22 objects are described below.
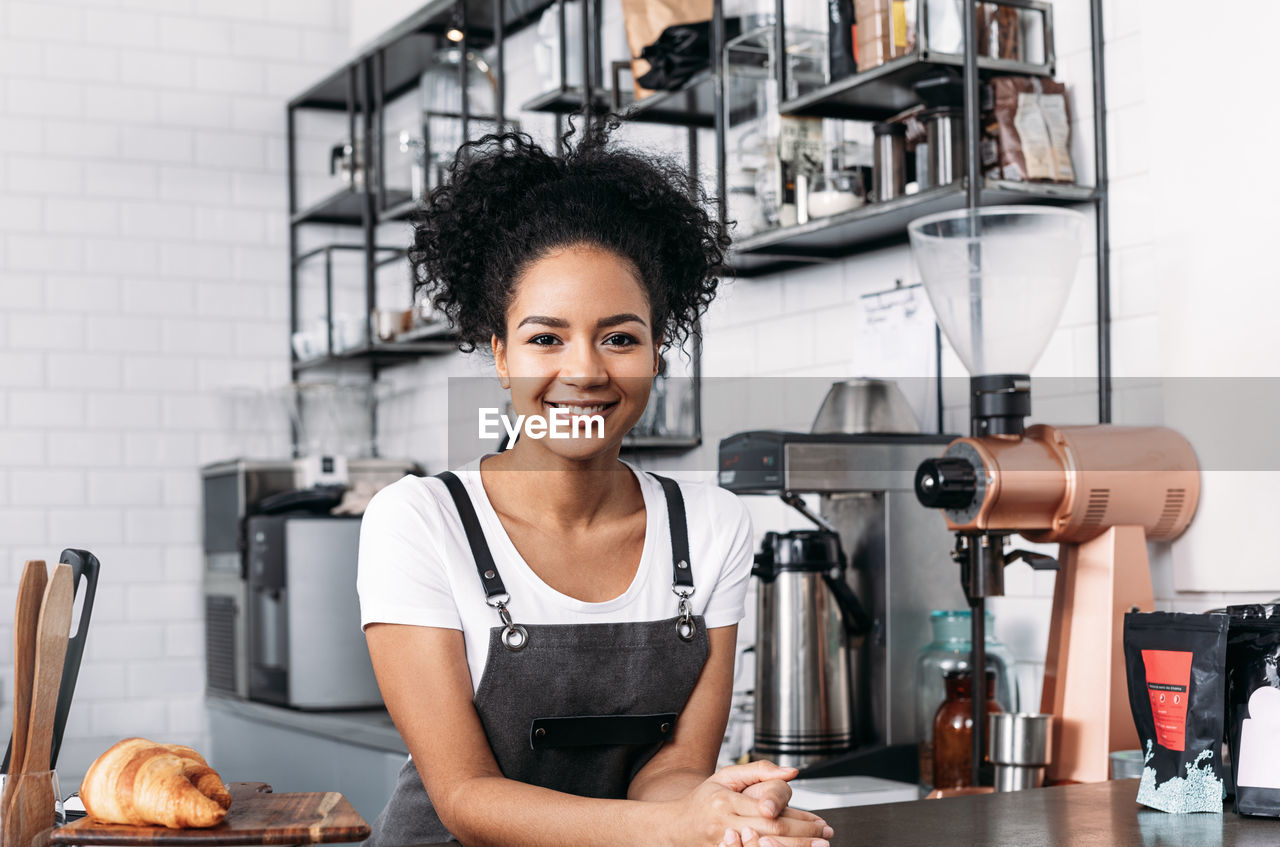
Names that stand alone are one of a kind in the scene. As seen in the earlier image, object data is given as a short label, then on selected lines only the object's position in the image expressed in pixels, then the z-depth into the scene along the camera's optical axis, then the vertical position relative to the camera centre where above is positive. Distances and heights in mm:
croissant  1070 -238
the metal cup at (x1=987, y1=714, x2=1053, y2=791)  1932 -383
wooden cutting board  1037 -261
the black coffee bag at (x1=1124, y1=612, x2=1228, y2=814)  1415 -253
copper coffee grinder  1950 -30
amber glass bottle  2186 -413
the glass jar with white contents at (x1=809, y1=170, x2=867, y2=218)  2578 +479
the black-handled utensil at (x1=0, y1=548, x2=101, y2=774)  1109 -135
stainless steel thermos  2381 -312
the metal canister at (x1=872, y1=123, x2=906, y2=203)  2510 +522
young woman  1438 -91
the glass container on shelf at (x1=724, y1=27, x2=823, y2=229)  2680 +613
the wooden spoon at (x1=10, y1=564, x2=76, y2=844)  1045 -159
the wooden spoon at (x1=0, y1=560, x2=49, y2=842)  1054 -134
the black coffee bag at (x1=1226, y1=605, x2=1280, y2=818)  1380 -245
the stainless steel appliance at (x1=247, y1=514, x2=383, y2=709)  3912 -389
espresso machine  2365 -229
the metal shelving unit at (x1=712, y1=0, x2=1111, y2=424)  2314 +497
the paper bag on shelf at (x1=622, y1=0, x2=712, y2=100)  3018 +940
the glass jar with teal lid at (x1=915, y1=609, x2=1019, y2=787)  2303 -334
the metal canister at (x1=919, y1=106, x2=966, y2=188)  2402 +524
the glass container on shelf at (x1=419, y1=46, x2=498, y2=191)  3967 +1017
